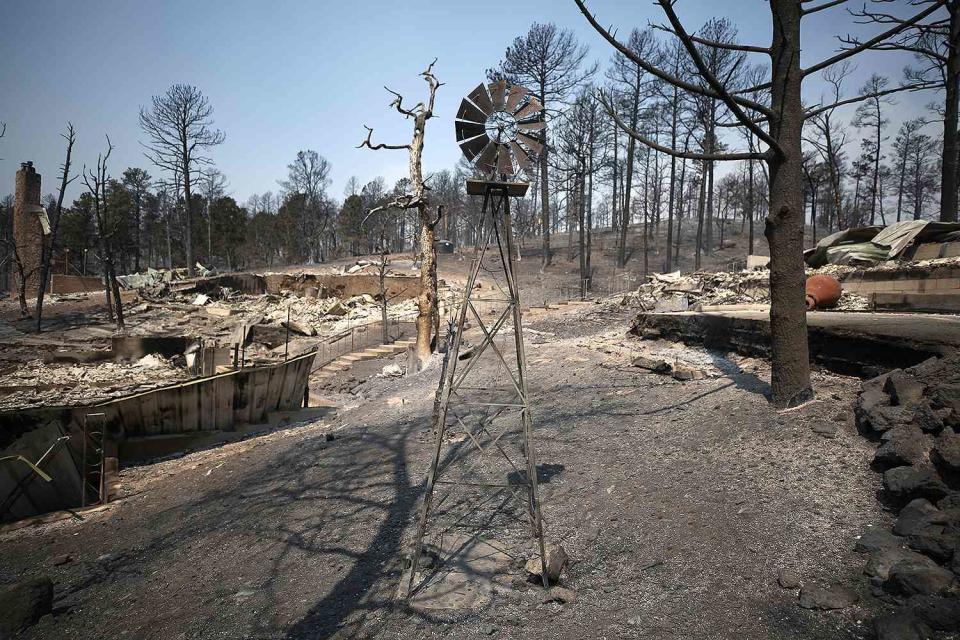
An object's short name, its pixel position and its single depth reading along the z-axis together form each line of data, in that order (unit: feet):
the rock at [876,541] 11.05
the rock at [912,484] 11.52
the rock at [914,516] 10.81
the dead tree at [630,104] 100.63
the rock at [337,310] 78.23
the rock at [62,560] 18.42
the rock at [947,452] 11.65
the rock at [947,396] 13.30
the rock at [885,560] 10.19
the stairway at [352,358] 51.97
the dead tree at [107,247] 59.72
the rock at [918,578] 9.20
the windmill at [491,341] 14.30
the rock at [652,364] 27.35
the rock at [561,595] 12.60
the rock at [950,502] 10.80
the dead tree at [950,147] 40.47
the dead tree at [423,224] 47.44
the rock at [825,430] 16.12
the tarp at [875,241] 38.17
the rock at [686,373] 25.58
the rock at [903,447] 12.97
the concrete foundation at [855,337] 18.33
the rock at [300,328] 65.21
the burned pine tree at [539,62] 100.68
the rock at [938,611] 8.16
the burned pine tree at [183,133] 108.17
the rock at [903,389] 15.06
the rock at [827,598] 9.98
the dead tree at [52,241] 58.18
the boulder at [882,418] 14.58
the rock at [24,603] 14.24
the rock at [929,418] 13.26
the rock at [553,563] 13.29
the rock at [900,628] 8.25
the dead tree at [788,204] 18.44
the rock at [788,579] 10.89
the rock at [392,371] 46.83
